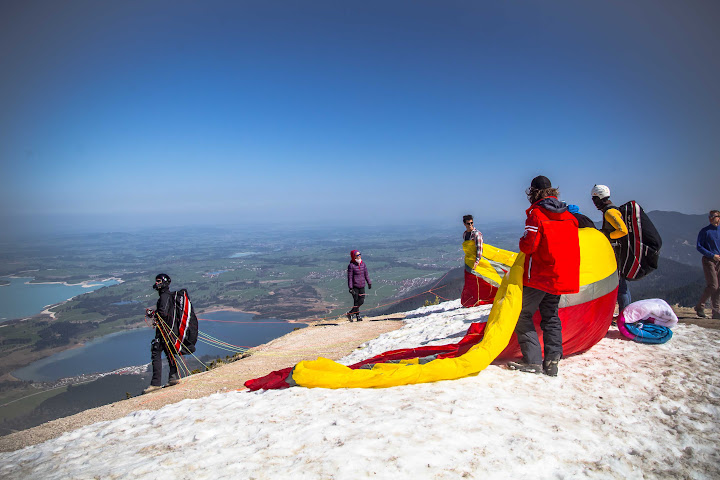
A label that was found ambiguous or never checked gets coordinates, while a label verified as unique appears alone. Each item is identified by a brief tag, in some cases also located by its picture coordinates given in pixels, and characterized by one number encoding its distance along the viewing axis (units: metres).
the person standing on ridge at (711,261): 7.93
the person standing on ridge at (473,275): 9.30
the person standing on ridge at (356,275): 12.96
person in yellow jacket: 5.82
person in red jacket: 4.33
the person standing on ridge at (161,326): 7.82
